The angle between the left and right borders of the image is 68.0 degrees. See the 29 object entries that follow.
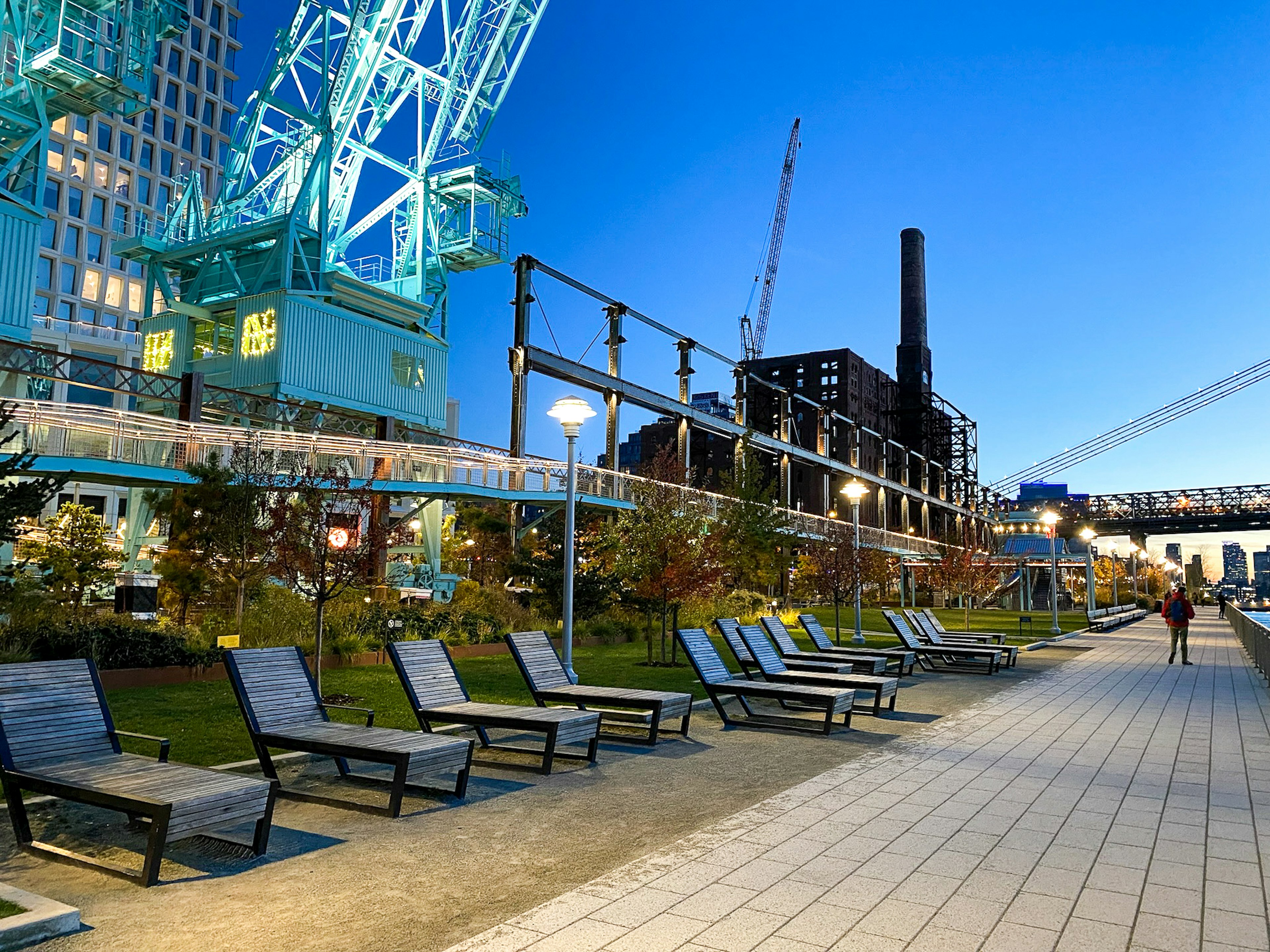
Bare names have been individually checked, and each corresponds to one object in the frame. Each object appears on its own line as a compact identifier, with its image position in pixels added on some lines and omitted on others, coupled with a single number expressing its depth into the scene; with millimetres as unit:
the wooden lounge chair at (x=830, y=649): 15469
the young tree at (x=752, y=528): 26031
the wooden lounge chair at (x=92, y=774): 5016
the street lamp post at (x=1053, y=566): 31906
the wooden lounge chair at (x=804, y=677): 11539
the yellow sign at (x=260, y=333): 42781
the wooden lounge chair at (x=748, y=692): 10414
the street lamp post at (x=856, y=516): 23344
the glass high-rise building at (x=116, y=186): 63312
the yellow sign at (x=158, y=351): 47812
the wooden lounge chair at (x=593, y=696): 9461
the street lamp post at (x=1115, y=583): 55156
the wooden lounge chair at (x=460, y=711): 7965
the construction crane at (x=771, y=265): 156375
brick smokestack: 102375
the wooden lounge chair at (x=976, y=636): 20969
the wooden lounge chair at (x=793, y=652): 14172
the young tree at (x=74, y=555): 17625
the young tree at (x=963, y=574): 33469
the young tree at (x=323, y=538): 11859
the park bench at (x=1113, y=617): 39531
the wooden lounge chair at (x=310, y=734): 6492
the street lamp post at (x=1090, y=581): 41969
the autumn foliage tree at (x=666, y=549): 17391
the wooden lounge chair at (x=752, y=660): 12398
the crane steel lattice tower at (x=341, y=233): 44062
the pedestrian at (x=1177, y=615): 20703
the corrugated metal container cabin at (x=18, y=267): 33406
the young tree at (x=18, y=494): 6379
